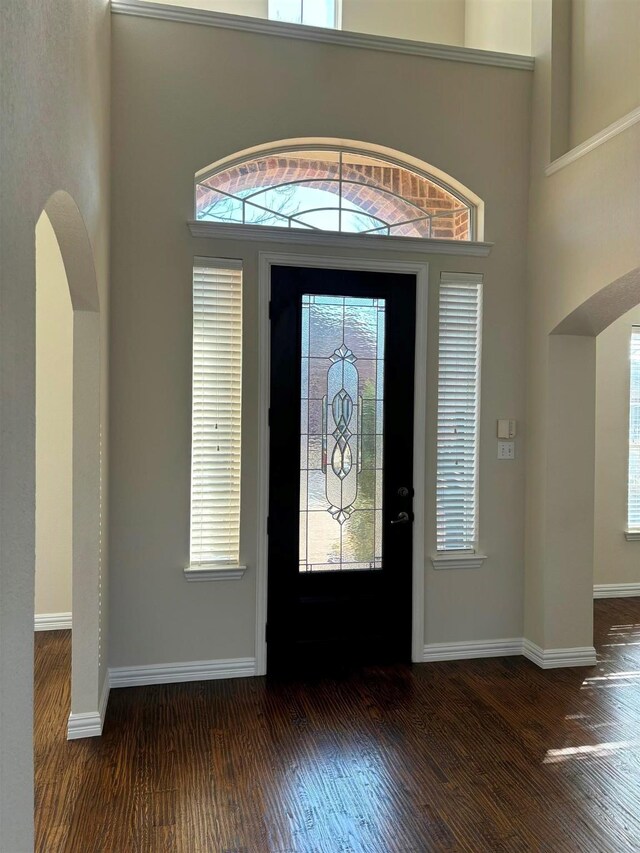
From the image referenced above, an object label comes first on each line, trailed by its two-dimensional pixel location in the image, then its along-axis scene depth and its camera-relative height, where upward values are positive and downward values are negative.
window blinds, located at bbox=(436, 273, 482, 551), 4.02 +0.06
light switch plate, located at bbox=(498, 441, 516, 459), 4.09 -0.18
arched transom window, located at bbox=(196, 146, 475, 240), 3.79 +1.33
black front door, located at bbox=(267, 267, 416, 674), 3.79 -0.30
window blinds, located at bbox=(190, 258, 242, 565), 3.69 +0.03
